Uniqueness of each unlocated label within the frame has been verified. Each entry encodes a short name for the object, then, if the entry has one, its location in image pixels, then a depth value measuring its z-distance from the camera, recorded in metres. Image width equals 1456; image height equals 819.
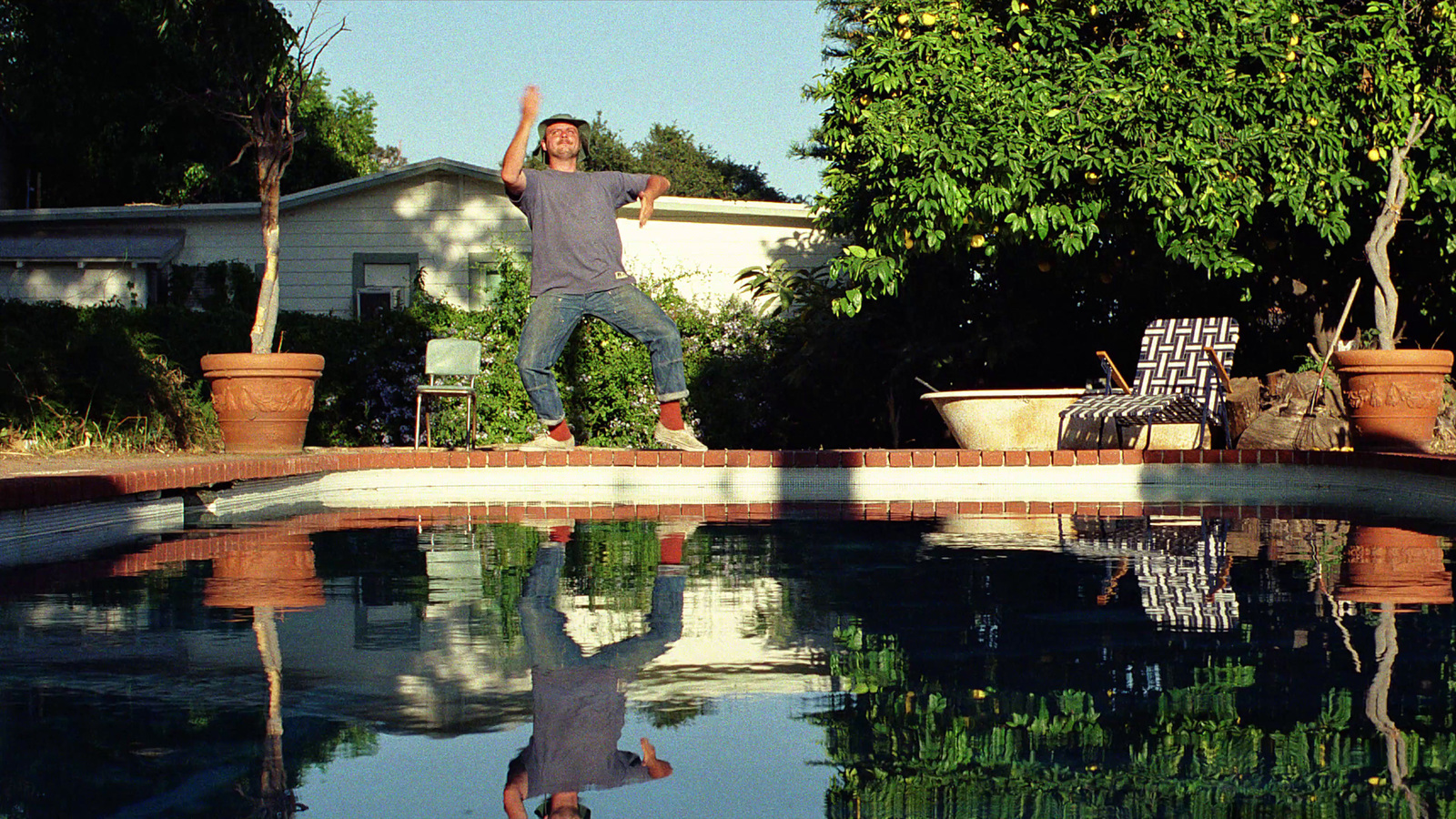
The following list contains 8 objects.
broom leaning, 11.98
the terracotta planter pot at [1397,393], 10.41
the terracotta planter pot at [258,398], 11.04
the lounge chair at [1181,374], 11.98
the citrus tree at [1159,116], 10.95
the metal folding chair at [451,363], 12.82
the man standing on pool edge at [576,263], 9.20
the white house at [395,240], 20.83
